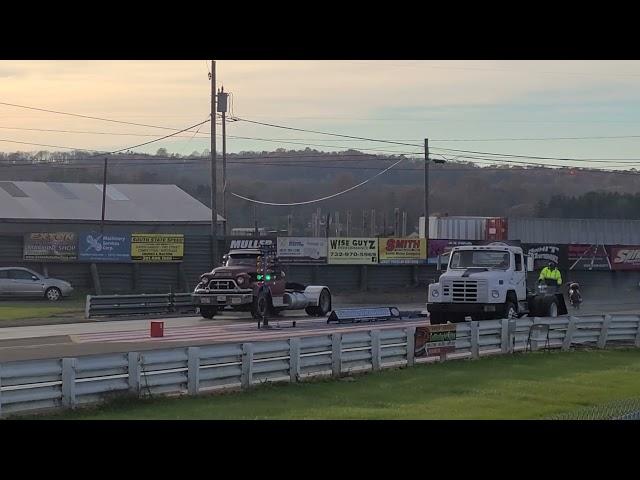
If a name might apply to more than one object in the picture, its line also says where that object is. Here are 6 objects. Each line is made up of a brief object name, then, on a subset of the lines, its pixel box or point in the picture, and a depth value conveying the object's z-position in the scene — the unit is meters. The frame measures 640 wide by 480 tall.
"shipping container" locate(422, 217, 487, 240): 73.75
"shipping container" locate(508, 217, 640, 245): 74.88
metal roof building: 66.19
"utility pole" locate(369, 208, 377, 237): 94.95
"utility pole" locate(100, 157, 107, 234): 56.20
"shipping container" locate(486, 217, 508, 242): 73.62
